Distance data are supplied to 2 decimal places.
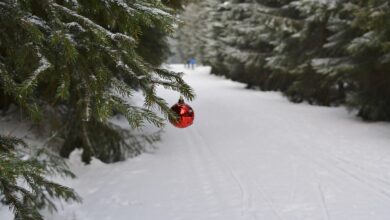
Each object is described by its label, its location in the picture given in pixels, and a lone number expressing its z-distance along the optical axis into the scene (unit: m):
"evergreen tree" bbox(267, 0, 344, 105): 15.94
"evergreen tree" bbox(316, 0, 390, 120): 10.40
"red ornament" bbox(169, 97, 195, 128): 3.25
